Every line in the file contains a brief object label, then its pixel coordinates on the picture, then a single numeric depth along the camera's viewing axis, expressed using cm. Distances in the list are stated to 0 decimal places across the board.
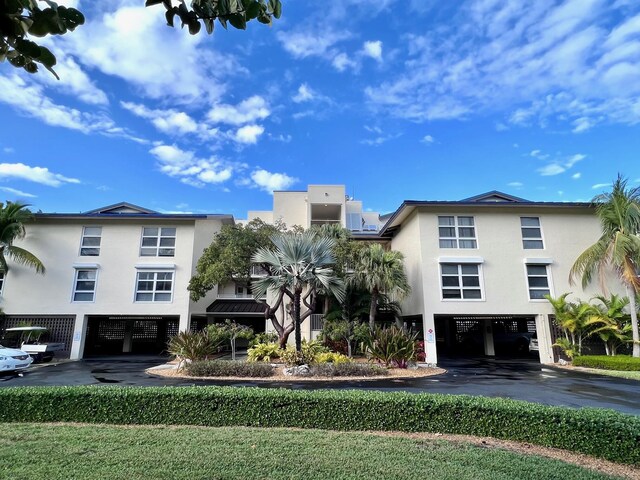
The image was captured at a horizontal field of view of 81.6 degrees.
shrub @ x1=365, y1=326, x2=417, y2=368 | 1534
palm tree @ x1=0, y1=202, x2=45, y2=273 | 2002
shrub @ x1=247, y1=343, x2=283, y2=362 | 1691
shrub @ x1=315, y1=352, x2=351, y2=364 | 1537
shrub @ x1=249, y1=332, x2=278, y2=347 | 1928
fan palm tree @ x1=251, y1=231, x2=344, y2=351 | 1529
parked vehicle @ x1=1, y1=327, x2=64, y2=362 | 1858
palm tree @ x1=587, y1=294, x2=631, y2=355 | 1780
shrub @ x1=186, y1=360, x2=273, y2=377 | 1383
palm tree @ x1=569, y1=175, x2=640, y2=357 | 1750
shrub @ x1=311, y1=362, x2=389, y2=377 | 1389
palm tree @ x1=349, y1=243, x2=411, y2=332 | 1939
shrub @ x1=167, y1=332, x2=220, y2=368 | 1548
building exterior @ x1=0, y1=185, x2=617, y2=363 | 1956
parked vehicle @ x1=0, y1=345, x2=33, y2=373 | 1433
